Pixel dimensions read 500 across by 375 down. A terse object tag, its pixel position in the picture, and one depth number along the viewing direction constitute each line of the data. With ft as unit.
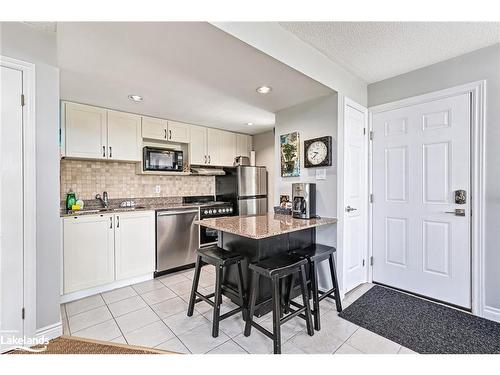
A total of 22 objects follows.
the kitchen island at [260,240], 6.13
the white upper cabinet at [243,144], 14.24
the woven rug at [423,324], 5.44
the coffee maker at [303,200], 7.74
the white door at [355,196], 8.00
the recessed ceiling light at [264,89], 7.37
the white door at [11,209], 5.09
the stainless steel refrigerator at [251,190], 12.82
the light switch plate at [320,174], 8.11
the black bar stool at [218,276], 5.93
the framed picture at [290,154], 8.93
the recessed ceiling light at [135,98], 8.37
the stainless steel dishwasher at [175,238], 9.92
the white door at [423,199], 6.97
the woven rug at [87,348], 5.31
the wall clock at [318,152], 7.79
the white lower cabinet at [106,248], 7.86
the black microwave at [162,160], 10.48
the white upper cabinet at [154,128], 10.61
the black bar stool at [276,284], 5.16
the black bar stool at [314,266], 6.17
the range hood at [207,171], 12.57
